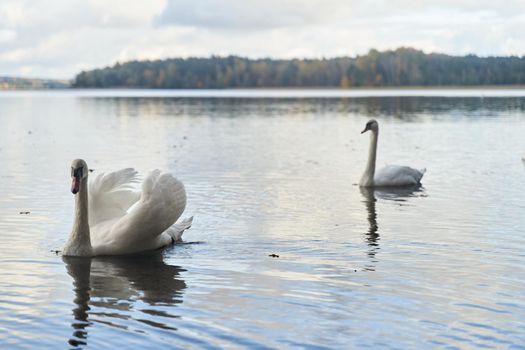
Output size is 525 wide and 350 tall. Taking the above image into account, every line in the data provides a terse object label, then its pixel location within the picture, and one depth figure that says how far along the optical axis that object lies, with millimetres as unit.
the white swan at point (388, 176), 19203
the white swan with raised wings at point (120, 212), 11562
